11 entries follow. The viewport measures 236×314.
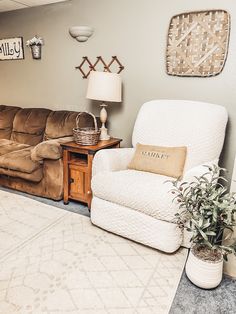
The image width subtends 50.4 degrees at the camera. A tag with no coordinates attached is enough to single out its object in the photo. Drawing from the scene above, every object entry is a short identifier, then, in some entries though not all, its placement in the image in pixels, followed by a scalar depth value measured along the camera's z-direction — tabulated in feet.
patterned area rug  4.50
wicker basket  7.73
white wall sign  11.20
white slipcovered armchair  5.74
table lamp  7.90
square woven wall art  7.19
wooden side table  7.61
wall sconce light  9.21
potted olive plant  4.70
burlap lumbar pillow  6.58
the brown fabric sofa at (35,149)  8.18
